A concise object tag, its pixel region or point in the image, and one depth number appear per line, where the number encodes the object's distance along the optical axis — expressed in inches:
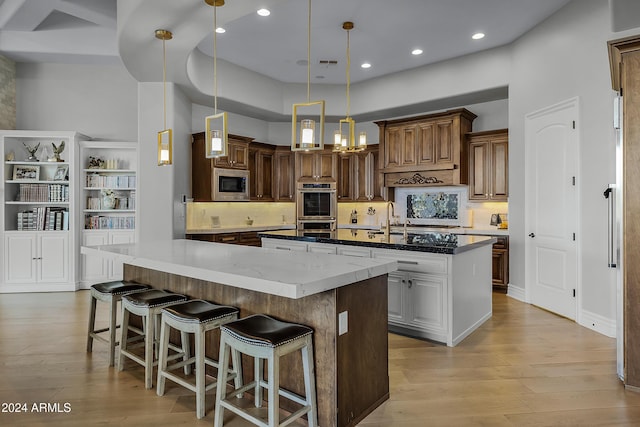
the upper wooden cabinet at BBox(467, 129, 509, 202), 243.9
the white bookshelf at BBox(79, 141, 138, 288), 242.1
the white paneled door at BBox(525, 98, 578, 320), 182.1
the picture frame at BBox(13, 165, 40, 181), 232.7
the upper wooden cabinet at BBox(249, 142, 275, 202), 292.5
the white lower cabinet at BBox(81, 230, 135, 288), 242.1
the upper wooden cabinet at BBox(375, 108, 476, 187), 253.6
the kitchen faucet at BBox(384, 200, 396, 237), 298.4
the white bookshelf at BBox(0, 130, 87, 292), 230.8
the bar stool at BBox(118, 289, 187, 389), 113.2
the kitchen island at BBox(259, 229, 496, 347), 143.7
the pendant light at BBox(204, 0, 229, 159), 119.6
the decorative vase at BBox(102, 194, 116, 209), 243.9
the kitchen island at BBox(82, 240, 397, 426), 89.0
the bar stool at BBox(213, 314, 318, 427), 82.4
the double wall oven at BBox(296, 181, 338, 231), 304.8
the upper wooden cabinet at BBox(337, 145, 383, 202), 302.4
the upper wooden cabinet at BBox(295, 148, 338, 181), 307.1
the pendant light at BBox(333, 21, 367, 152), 164.8
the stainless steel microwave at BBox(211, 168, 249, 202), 255.9
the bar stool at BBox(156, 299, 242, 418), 97.5
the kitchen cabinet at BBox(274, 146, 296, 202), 308.2
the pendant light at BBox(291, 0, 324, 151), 115.9
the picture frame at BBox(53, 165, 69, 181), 238.2
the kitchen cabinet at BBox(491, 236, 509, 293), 228.8
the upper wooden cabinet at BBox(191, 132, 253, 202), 255.3
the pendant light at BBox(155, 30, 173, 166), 142.9
